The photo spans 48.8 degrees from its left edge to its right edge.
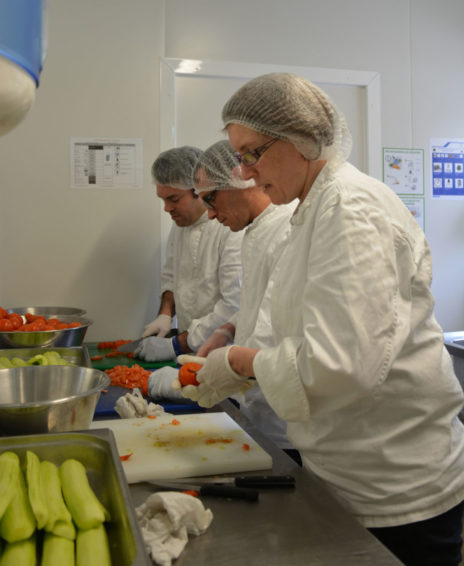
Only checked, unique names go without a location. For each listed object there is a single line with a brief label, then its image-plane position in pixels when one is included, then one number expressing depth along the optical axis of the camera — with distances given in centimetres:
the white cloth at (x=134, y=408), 142
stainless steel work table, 78
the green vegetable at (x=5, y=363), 137
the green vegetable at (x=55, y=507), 67
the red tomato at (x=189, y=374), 127
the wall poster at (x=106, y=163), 295
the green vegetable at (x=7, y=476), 70
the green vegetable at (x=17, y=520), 65
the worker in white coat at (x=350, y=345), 91
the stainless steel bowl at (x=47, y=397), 96
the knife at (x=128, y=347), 237
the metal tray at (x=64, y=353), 166
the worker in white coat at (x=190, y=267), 226
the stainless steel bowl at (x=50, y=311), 268
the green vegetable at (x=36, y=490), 67
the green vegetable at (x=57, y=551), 62
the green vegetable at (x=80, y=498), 69
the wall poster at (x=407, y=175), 336
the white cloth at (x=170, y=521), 79
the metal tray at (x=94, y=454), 73
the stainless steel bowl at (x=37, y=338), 195
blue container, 49
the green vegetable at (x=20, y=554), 62
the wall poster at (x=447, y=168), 347
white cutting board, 108
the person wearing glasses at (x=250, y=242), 153
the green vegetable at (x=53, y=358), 146
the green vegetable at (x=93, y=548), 63
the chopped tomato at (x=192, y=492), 97
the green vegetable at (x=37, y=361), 139
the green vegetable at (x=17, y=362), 142
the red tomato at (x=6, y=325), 203
